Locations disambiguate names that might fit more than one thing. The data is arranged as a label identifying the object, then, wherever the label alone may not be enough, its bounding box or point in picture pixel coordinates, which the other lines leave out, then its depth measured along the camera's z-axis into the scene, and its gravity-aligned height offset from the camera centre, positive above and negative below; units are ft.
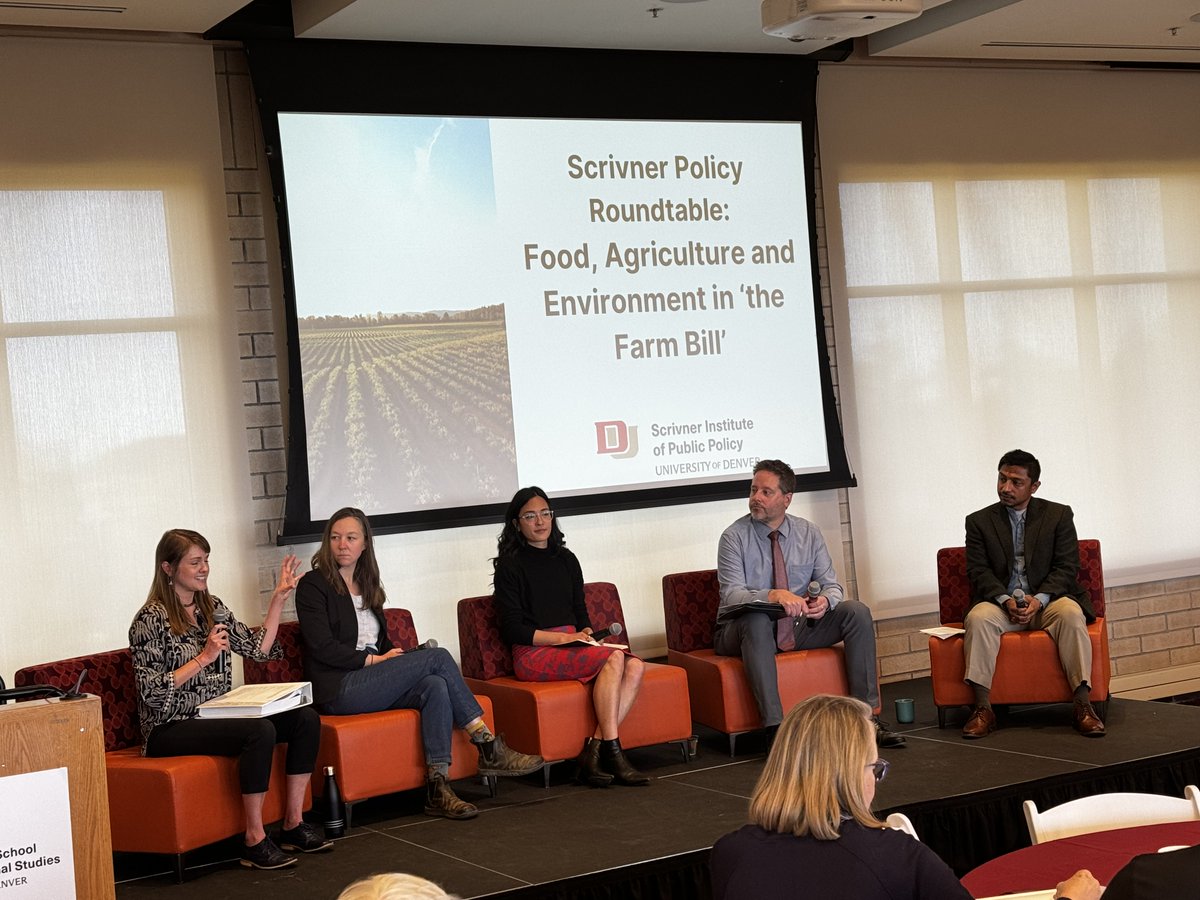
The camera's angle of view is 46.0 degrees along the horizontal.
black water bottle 15.80 -3.88
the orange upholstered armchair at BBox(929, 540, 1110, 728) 19.15 -3.64
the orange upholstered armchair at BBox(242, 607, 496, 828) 16.05 -3.35
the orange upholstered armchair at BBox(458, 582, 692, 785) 17.52 -3.26
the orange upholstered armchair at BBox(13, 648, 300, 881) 14.43 -3.31
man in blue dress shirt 18.69 -2.29
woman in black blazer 16.47 -2.56
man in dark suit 18.90 -2.48
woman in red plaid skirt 17.53 -2.38
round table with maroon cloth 8.09 -2.73
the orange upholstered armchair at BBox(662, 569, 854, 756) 18.86 -3.25
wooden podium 9.42 -1.83
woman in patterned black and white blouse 14.84 -2.36
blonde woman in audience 7.34 -2.19
